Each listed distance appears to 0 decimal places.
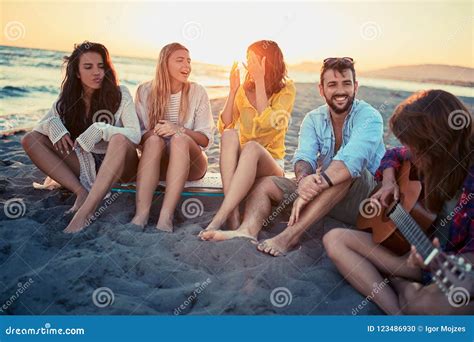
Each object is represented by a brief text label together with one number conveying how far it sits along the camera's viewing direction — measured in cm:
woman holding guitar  213
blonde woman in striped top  294
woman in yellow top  280
